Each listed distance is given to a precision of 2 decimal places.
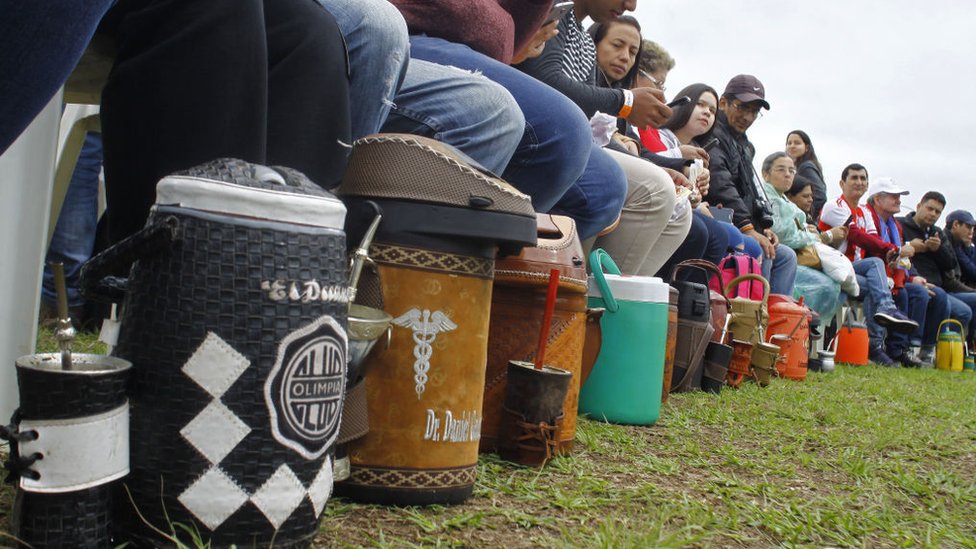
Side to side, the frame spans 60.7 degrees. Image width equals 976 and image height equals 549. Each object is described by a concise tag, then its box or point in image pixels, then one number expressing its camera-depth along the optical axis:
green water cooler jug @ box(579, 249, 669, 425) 2.35
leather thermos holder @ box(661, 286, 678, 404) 2.81
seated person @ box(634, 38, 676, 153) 4.49
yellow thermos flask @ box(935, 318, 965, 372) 8.18
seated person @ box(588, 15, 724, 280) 3.43
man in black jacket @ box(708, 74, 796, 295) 5.28
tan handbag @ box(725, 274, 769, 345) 3.89
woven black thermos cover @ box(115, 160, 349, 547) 0.90
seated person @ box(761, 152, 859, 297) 6.55
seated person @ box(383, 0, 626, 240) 1.94
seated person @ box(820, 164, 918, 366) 7.54
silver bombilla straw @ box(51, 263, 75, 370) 0.86
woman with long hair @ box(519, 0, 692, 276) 2.77
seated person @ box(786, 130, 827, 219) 8.36
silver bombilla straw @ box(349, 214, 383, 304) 1.16
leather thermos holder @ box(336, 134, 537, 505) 1.30
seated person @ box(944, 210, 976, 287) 10.67
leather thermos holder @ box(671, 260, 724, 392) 3.12
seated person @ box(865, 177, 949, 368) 8.45
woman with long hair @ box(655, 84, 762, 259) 4.57
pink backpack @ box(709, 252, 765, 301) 4.30
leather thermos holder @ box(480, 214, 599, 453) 1.74
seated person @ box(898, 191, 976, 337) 9.54
